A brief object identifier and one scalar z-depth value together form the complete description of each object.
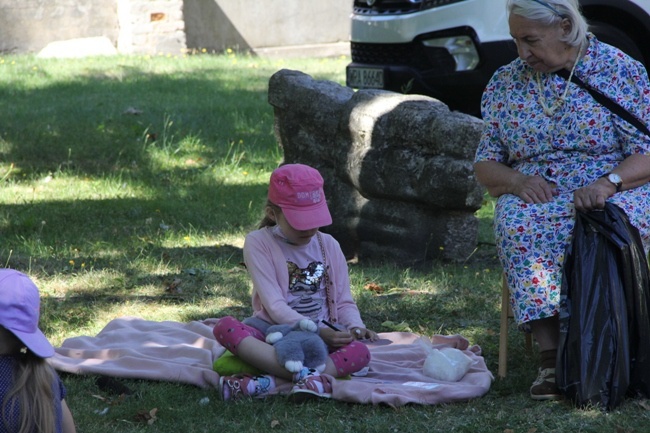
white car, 14.52
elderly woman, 7.95
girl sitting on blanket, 7.97
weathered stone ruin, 11.65
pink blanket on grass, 7.85
